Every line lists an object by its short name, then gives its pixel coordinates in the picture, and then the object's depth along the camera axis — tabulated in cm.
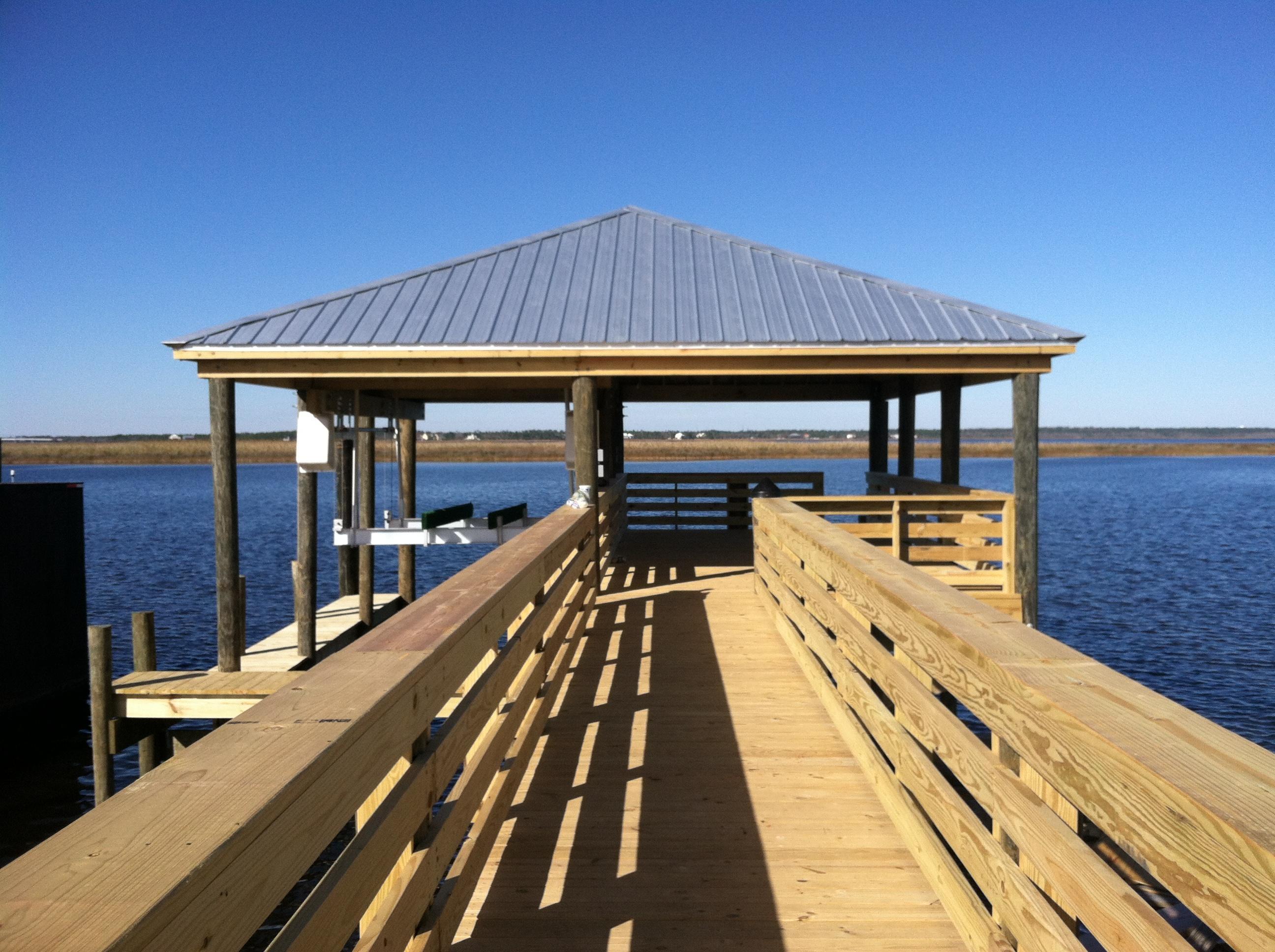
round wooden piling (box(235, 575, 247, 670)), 933
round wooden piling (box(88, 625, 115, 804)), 712
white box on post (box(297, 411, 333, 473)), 1023
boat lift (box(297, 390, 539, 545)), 1027
